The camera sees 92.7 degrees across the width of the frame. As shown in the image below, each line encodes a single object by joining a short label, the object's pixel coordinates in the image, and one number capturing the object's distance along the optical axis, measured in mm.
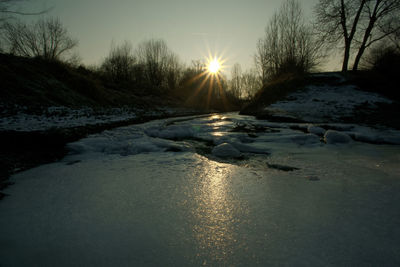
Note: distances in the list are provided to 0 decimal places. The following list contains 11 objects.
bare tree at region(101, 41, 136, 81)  25828
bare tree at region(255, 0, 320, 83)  13141
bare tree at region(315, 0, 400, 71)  8664
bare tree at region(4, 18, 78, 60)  18984
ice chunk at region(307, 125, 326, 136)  3309
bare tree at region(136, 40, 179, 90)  29619
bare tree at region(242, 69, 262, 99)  32600
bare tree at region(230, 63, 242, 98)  34250
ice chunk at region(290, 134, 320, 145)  2638
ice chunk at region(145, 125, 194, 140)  3455
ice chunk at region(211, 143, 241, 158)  2142
